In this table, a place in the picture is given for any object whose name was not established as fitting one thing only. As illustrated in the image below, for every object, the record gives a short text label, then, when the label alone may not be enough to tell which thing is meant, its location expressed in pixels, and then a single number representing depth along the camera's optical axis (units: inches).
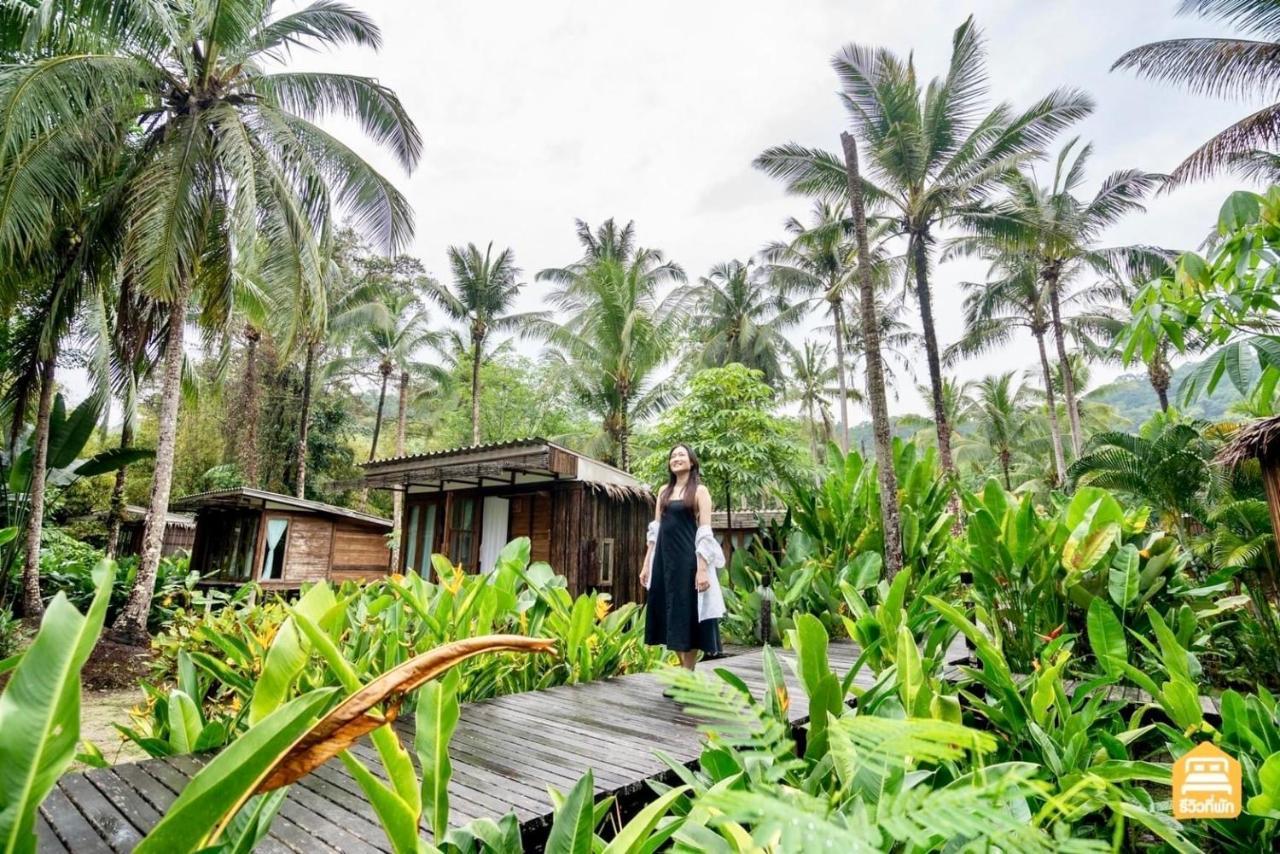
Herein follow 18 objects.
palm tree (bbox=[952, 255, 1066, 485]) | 813.9
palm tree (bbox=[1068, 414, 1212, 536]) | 348.5
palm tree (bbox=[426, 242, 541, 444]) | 827.6
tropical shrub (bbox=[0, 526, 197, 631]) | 414.9
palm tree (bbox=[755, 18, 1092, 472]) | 453.1
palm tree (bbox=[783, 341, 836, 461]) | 1212.5
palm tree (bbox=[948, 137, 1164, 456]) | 490.6
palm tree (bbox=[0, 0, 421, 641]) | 284.2
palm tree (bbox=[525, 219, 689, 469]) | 680.4
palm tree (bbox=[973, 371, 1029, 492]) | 1077.1
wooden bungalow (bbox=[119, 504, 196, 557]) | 721.6
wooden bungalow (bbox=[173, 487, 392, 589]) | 550.6
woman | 149.5
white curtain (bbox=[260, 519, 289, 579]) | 557.6
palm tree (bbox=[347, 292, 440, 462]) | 856.9
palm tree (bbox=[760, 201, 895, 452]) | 743.7
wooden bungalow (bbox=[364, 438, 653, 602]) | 398.9
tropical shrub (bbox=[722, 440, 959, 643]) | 240.2
